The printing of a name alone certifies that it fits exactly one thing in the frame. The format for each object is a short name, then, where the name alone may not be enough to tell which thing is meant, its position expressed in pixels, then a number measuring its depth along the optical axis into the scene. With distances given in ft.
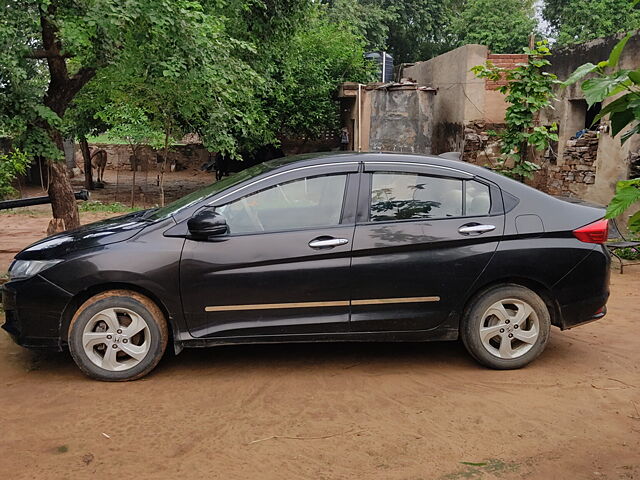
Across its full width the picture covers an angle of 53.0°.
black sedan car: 15.10
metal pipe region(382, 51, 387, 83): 66.95
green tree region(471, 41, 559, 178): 30.94
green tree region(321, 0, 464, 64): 104.73
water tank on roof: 67.62
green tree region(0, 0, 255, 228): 19.89
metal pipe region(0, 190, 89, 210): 23.07
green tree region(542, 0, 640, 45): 92.53
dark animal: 64.80
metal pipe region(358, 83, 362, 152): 47.85
